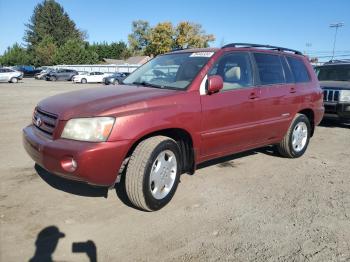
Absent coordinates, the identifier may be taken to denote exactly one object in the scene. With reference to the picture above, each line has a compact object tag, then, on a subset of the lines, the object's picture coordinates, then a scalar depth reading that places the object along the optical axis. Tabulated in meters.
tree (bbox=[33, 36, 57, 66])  78.81
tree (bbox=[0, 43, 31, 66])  81.81
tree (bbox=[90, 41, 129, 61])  93.00
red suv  3.62
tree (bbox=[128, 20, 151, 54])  102.88
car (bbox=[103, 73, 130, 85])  36.41
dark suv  8.84
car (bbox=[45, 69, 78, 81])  43.88
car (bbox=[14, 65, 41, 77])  54.28
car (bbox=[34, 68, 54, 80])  46.46
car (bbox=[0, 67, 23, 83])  34.00
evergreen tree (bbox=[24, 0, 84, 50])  100.56
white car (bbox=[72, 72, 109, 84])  40.50
